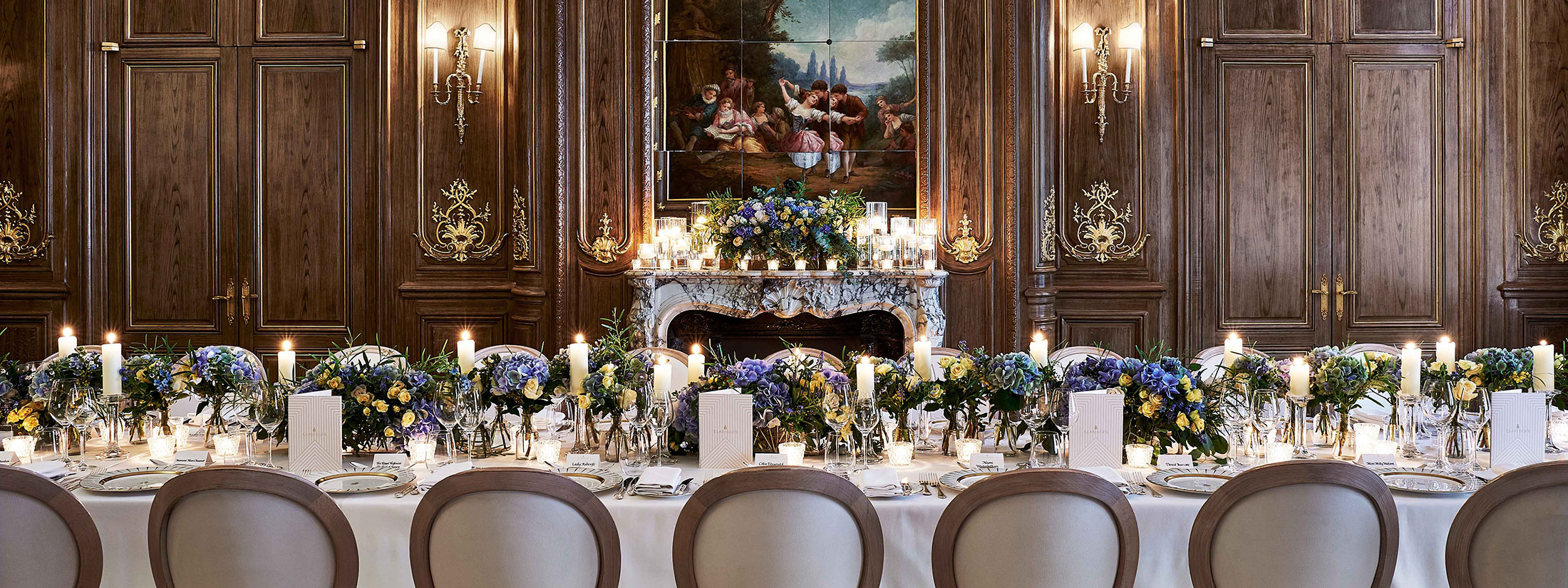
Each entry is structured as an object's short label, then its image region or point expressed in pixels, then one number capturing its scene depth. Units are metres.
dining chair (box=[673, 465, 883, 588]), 2.12
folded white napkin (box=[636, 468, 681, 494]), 2.54
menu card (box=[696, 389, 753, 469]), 2.79
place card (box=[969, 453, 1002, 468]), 2.81
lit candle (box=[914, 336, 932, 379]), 3.17
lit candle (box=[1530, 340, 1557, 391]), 3.16
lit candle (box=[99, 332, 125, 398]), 3.07
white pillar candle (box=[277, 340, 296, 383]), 3.17
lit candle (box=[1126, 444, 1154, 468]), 2.86
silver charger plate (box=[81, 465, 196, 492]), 2.55
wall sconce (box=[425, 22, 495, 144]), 6.49
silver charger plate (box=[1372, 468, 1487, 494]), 2.51
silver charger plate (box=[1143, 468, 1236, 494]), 2.54
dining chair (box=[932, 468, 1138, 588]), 2.11
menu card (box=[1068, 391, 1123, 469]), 2.78
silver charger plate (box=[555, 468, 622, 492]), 2.57
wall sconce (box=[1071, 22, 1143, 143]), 6.41
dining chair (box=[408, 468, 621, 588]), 2.12
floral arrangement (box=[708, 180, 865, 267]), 6.02
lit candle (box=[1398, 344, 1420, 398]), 2.99
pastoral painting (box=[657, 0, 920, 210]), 6.45
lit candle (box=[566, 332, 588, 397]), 3.00
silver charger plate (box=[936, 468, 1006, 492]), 2.60
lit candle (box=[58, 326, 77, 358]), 3.41
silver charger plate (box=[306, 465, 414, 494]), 2.57
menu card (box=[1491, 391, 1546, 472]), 2.79
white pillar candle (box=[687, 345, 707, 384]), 3.08
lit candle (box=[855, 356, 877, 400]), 2.89
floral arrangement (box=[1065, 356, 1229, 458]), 2.88
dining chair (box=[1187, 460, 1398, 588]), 2.14
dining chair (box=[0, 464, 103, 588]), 2.25
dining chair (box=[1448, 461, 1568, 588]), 2.16
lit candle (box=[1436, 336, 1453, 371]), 3.30
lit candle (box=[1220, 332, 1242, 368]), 3.40
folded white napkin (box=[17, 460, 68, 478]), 2.74
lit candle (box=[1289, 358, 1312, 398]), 3.01
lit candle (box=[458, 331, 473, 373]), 3.20
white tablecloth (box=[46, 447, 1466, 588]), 2.41
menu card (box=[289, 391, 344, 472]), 2.79
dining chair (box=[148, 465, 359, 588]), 2.15
